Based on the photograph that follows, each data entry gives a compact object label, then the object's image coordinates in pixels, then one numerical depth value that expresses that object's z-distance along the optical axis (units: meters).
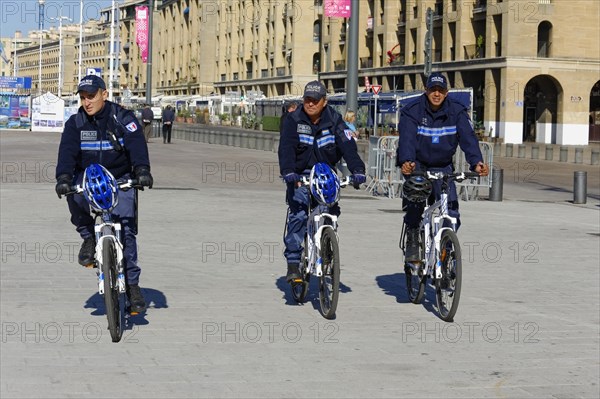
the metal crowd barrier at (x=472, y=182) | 22.84
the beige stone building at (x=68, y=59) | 165.88
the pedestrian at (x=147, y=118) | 48.28
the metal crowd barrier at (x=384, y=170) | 22.91
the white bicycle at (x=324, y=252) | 8.59
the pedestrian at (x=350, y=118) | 23.44
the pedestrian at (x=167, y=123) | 50.94
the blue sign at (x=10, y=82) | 92.56
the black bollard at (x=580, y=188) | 22.89
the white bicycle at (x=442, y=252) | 8.66
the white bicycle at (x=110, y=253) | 7.51
